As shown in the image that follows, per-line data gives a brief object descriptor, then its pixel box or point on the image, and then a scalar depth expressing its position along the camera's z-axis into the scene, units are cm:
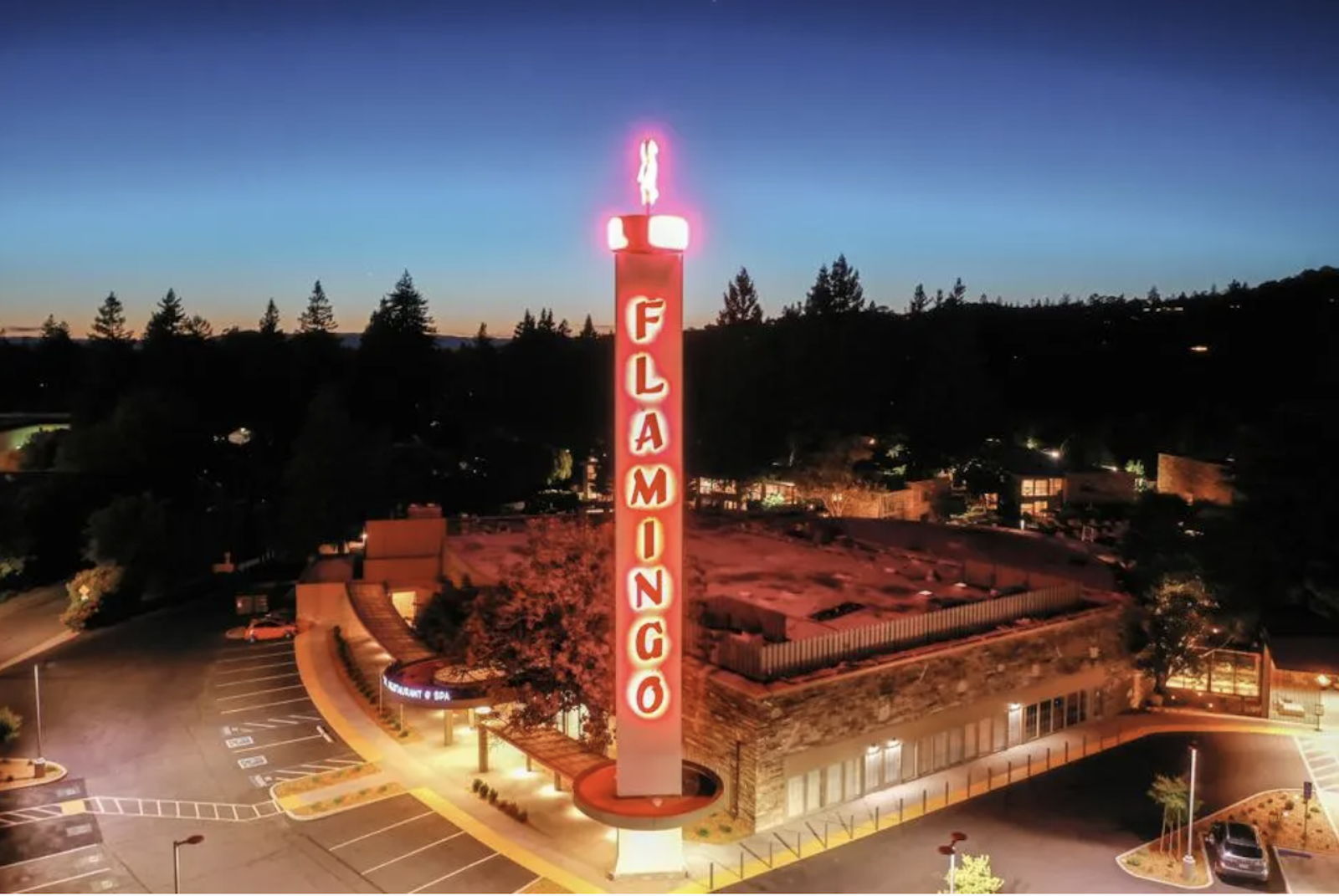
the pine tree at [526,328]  13150
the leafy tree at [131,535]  5425
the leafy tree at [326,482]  6600
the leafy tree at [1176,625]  3528
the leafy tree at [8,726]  3275
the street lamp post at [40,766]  3012
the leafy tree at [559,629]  2748
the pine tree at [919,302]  16125
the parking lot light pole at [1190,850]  2392
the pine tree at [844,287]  12669
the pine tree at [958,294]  16875
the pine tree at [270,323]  12995
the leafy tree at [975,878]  2134
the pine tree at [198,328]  12425
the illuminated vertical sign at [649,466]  2125
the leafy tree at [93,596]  4816
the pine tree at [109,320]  13688
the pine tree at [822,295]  12669
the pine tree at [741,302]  13550
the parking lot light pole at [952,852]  2092
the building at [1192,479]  6875
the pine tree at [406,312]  12988
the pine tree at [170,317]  12281
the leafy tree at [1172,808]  2547
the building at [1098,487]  7933
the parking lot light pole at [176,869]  2103
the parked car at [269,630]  4544
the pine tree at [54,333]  13438
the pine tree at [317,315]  14462
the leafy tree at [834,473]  7300
